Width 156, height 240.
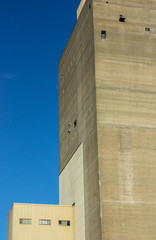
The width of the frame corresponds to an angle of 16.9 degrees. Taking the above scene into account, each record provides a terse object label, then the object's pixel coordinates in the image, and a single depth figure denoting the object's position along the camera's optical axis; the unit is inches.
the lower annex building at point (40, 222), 2691.9
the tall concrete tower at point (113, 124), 2399.1
